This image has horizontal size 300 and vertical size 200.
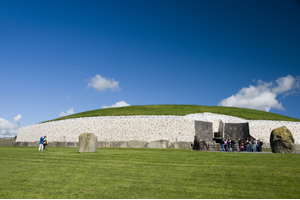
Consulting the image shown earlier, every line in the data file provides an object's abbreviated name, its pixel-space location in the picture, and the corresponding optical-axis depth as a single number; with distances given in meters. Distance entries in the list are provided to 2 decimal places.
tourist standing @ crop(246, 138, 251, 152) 25.44
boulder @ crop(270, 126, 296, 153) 17.78
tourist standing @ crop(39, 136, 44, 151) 20.09
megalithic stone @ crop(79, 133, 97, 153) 16.73
